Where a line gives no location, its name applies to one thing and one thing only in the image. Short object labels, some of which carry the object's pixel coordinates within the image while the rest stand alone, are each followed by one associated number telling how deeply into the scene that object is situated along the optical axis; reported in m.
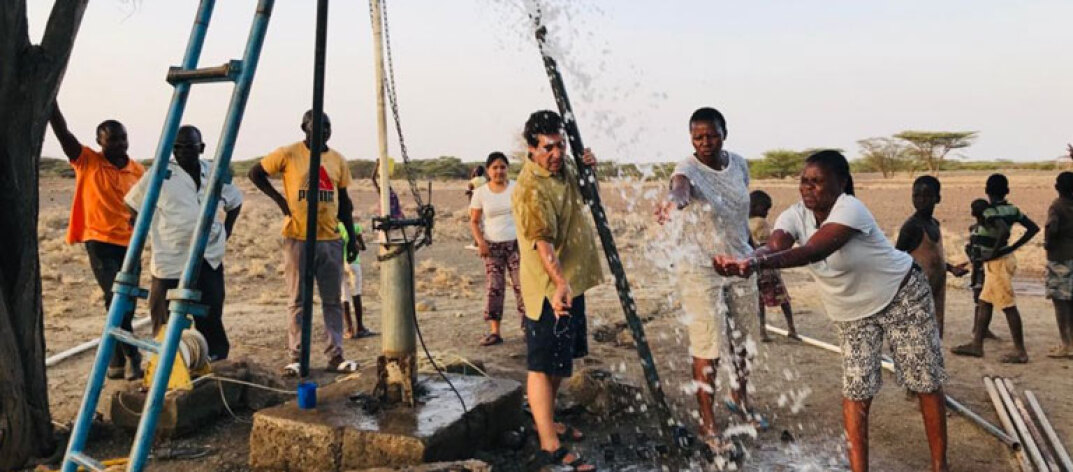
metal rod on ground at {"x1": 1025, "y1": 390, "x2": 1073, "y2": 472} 4.07
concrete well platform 3.90
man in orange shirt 5.78
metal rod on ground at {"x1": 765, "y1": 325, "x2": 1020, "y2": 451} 4.35
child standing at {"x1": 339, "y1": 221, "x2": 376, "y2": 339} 7.72
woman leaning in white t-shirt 3.74
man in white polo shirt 5.63
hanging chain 4.16
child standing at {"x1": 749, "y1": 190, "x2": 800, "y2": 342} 6.86
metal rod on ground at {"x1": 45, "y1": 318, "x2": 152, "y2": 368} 6.55
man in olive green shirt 4.03
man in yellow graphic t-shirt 5.85
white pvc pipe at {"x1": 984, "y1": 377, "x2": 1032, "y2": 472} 4.12
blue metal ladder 3.06
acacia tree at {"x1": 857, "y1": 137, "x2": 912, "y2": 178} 50.81
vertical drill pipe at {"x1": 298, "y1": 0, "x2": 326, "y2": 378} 4.40
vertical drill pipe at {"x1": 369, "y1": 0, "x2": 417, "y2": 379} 4.29
